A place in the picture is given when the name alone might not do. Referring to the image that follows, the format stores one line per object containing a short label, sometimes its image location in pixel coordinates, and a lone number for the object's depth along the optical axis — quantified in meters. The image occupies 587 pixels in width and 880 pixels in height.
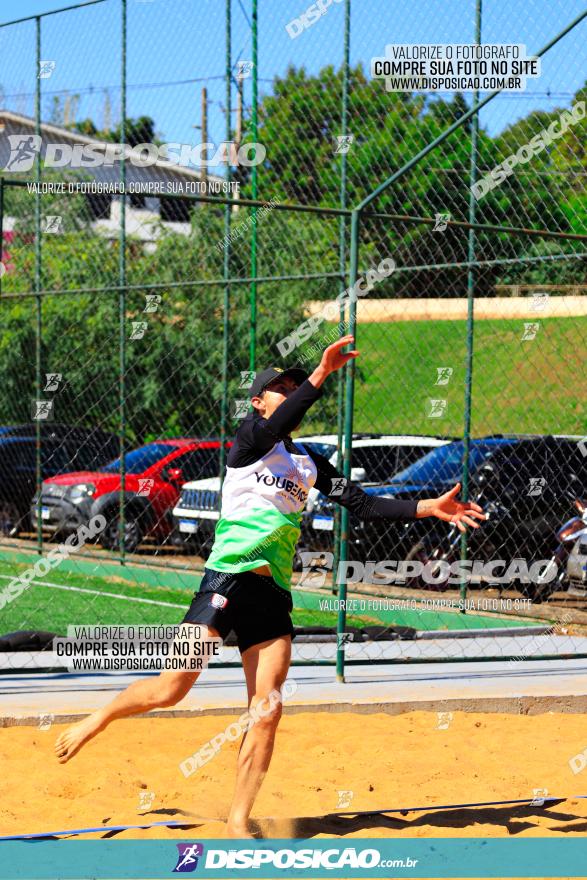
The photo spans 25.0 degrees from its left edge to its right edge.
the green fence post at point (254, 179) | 15.10
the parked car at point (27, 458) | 19.78
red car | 17.30
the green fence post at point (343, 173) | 14.20
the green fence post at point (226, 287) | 15.10
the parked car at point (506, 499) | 14.24
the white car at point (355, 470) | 16.36
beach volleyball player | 5.51
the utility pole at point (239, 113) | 15.78
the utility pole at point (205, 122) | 16.02
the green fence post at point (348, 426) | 9.02
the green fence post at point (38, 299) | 16.89
